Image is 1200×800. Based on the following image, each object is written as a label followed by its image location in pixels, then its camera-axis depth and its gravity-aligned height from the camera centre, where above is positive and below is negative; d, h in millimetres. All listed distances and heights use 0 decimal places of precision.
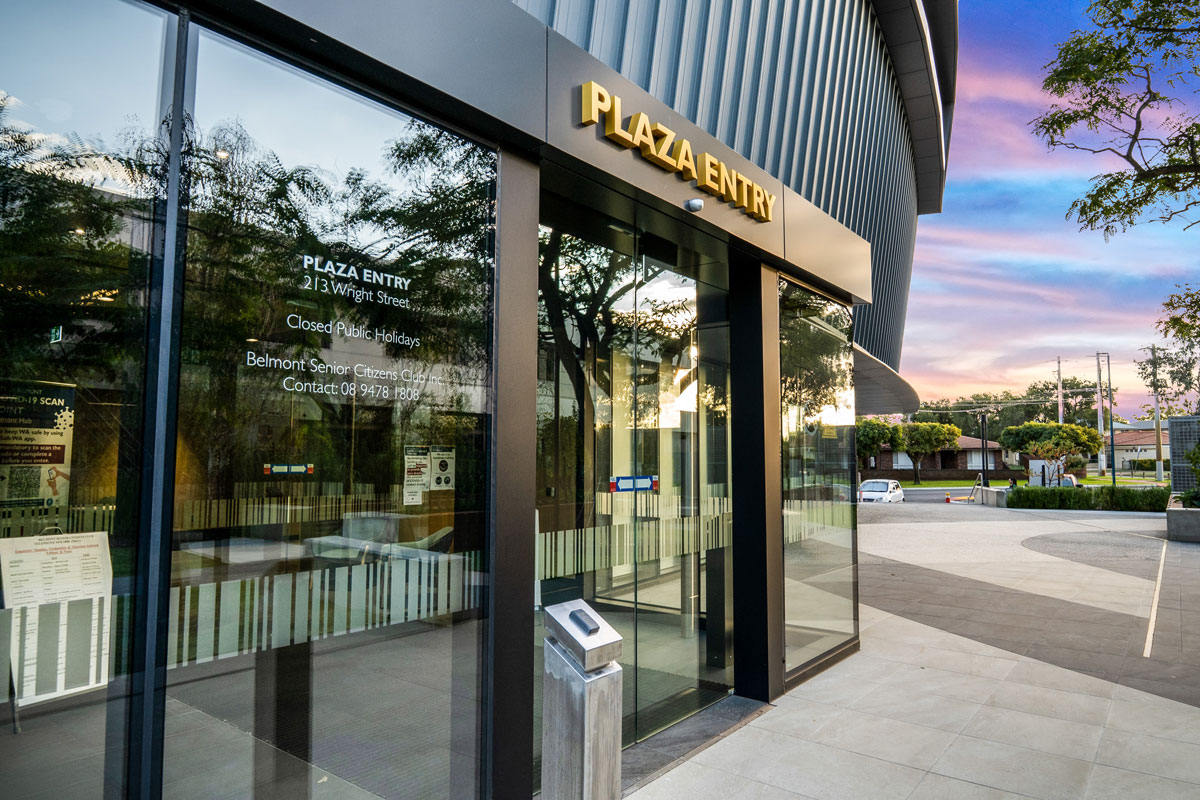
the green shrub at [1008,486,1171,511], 26828 -1824
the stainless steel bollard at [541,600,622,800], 2512 -920
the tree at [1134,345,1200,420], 64012 +7508
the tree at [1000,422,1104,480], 44094 +404
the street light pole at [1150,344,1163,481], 52847 +290
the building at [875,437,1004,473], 72562 -830
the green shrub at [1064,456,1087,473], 50591 -844
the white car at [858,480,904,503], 35094 -2036
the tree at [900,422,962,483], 62969 +1130
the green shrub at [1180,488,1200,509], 19047 -1281
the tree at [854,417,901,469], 55438 +1172
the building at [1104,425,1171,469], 99375 +743
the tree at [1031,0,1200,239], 8695 +4734
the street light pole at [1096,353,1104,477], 59188 +5195
